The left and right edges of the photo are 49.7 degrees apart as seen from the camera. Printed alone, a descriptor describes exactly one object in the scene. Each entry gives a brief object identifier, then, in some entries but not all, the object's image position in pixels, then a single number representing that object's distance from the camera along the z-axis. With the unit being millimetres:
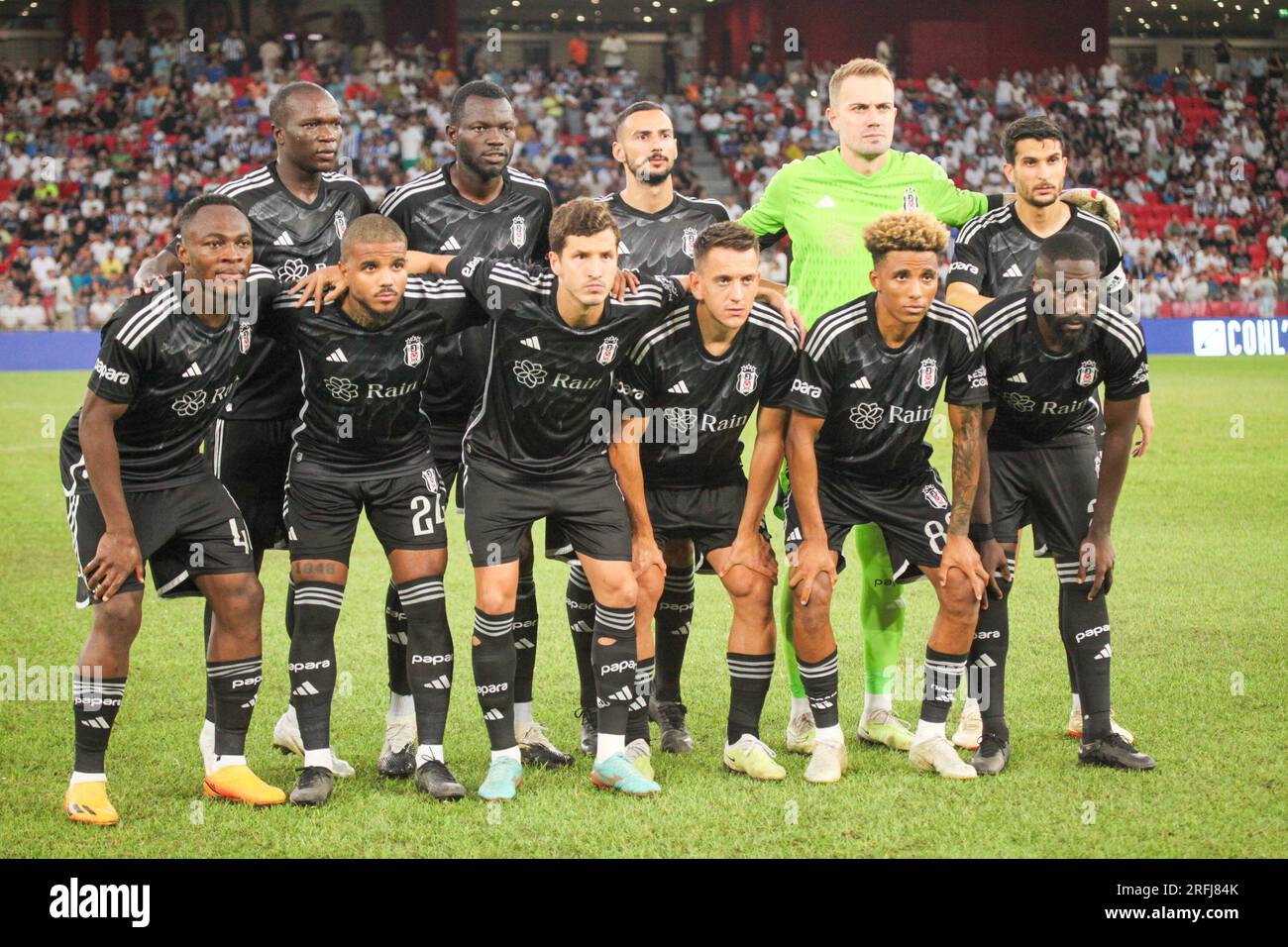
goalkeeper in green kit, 6027
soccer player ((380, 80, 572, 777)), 5785
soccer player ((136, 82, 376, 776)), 5684
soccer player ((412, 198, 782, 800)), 5258
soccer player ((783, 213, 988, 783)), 5336
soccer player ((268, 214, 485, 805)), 5223
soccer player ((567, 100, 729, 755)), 5918
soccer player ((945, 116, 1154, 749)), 5789
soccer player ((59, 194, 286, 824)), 4871
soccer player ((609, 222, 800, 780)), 5434
